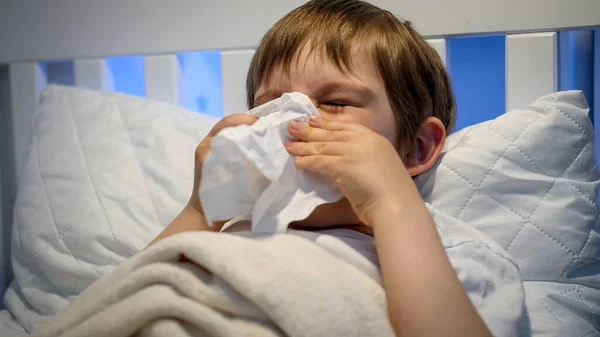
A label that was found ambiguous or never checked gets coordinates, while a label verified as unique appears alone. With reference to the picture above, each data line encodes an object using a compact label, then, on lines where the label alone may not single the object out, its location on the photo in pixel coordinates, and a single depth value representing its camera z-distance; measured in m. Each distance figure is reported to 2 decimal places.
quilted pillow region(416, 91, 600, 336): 0.91
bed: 1.09
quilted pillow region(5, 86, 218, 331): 1.04
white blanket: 0.59
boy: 0.64
